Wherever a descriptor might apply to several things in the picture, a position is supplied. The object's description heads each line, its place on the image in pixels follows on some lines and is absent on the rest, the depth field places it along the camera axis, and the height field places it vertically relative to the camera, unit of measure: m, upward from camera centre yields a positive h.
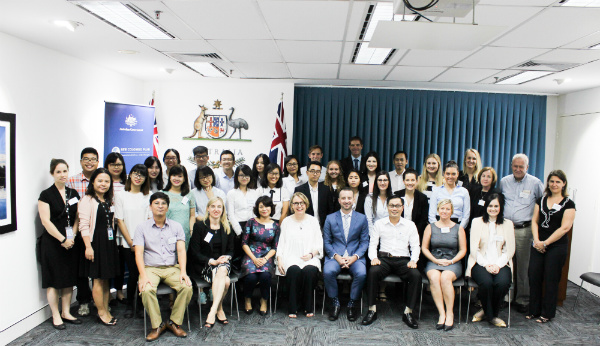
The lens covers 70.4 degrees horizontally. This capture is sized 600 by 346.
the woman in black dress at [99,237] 3.97 -0.84
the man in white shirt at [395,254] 4.27 -1.02
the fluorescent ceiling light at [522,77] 5.16 +1.07
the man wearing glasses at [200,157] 5.04 -0.07
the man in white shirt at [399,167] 5.56 -0.14
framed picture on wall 3.66 -0.26
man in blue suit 4.38 -0.92
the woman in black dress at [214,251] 4.11 -1.00
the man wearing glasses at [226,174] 5.08 -0.27
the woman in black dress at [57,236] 3.89 -0.82
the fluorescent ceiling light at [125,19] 3.02 +1.03
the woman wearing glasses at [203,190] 4.53 -0.42
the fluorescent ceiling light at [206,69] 5.23 +1.08
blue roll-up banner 5.20 +0.24
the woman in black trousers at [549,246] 4.35 -0.88
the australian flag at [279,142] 6.23 +0.17
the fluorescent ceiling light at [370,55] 4.22 +1.08
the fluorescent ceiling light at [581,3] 2.68 +1.02
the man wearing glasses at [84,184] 4.19 -0.36
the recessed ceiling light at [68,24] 3.41 +1.00
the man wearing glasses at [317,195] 4.83 -0.46
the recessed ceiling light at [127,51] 4.50 +1.05
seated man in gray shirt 3.79 -1.05
